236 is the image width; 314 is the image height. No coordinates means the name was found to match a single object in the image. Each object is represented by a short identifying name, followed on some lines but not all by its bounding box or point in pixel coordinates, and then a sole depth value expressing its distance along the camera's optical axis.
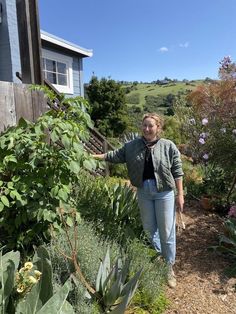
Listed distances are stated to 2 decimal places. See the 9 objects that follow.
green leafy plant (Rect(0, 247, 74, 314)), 1.39
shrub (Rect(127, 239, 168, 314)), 2.16
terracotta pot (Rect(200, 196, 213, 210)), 4.16
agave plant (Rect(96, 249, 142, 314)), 1.85
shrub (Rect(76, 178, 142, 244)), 2.67
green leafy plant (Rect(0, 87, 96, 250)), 1.83
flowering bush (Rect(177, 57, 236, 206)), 3.64
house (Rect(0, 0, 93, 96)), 5.90
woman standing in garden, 2.45
